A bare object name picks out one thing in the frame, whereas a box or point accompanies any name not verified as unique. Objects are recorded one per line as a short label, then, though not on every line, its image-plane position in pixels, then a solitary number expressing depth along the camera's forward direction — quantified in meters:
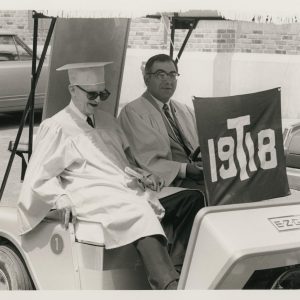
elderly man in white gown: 3.72
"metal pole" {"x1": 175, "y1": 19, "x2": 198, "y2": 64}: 5.70
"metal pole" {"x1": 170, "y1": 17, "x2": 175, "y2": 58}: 5.76
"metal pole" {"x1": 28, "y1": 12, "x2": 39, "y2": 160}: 4.73
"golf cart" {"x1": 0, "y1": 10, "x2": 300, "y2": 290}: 3.05
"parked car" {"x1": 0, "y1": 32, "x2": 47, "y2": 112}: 12.04
